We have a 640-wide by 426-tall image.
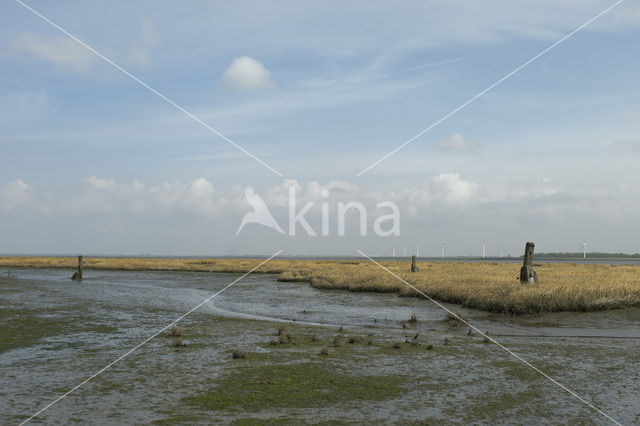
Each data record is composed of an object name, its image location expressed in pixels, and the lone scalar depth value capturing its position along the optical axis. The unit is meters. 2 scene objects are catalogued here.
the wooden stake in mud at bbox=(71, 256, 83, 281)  53.75
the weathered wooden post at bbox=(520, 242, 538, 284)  31.27
